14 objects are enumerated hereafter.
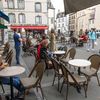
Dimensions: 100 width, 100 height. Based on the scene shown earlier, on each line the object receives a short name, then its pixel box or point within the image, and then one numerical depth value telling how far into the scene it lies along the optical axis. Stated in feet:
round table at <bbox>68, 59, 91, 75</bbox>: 9.20
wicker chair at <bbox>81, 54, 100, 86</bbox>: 9.32
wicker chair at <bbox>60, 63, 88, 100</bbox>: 7.99
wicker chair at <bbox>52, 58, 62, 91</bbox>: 9.20
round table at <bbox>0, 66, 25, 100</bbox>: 7.26
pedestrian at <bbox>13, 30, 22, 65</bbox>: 14.83
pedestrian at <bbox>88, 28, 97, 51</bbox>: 23.93
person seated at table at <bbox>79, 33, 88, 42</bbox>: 30.57
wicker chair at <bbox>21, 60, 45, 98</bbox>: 7.65
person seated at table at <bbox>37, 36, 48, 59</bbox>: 12.30
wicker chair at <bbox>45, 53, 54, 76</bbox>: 11.84
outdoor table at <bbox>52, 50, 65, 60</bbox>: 13.82
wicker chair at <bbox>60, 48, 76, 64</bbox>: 13.31
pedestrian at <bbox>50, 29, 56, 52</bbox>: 15.65
